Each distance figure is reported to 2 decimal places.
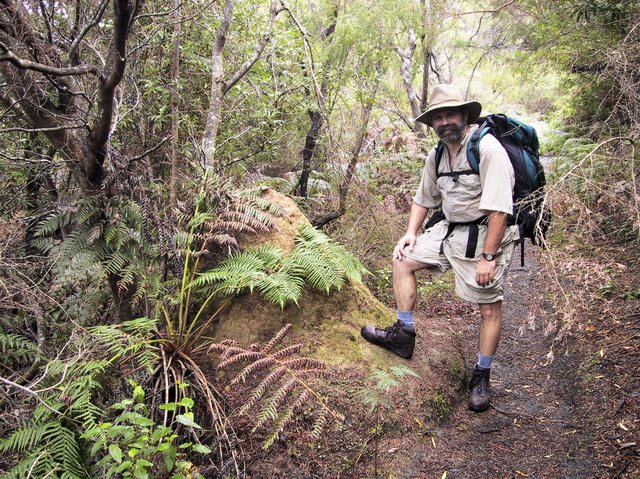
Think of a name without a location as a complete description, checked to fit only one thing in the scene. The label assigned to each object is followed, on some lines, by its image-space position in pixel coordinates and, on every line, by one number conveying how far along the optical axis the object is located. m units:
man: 3.46
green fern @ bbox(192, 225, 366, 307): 3.53
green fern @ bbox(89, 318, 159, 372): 3.11
